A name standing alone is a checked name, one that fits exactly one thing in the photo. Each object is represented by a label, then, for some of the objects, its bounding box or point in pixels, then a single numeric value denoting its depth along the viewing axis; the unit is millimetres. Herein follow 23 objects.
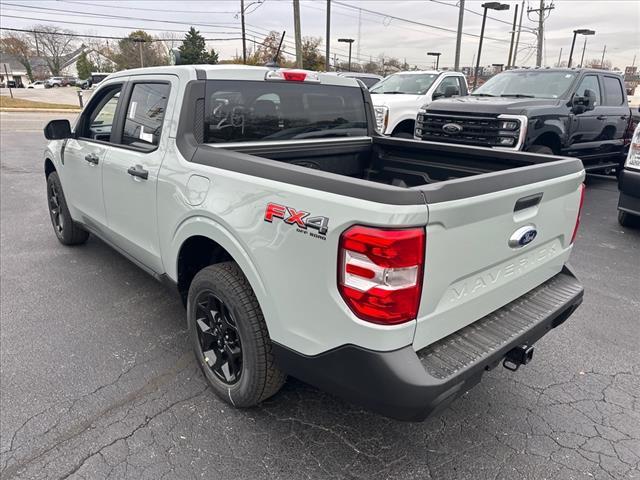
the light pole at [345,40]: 41791
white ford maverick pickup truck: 1796
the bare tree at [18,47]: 84375
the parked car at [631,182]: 5613
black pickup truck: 6832
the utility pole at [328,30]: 29028
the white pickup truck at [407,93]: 9484
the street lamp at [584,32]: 32194
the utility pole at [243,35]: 36669
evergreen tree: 55556
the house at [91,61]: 82188
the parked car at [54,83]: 69938
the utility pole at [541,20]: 31203
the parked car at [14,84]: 68269
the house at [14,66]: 88662
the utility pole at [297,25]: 21781
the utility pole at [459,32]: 24250
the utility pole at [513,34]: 37594
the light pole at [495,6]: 26469
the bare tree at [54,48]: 87062
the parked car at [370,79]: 14632
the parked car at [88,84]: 33078
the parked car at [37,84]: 73312
